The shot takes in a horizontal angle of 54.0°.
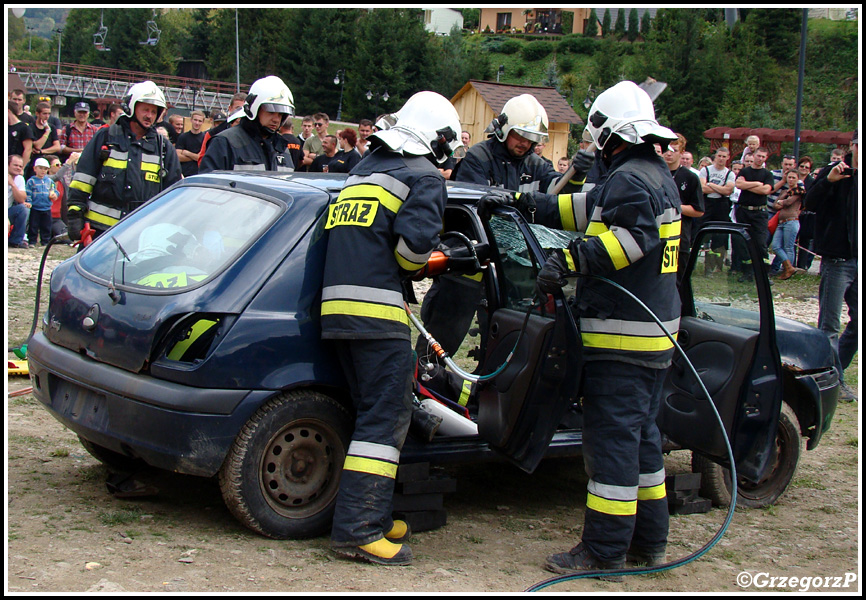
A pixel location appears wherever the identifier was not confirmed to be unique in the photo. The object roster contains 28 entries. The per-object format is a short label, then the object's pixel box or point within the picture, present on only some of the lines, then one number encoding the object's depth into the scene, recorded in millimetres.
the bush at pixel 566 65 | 67375
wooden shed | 22547
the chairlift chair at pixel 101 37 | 52550
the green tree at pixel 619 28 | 75062
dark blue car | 3416
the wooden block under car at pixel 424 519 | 3856
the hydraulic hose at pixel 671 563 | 3566
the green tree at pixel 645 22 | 71250
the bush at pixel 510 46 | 73438
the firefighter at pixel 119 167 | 6168
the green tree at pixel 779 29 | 51781
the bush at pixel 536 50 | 70938
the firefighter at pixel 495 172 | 5262
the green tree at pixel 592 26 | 77250
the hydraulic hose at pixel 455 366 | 3801
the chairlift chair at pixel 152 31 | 50806
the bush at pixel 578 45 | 71188
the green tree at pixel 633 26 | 74144
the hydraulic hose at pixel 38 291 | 4314
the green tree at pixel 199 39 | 66375
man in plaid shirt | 13945
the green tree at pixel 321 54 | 52406
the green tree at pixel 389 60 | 49625
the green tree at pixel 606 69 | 54419
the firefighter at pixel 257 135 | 5754
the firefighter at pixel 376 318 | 3488
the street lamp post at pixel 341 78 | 50334
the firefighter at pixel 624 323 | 3574
